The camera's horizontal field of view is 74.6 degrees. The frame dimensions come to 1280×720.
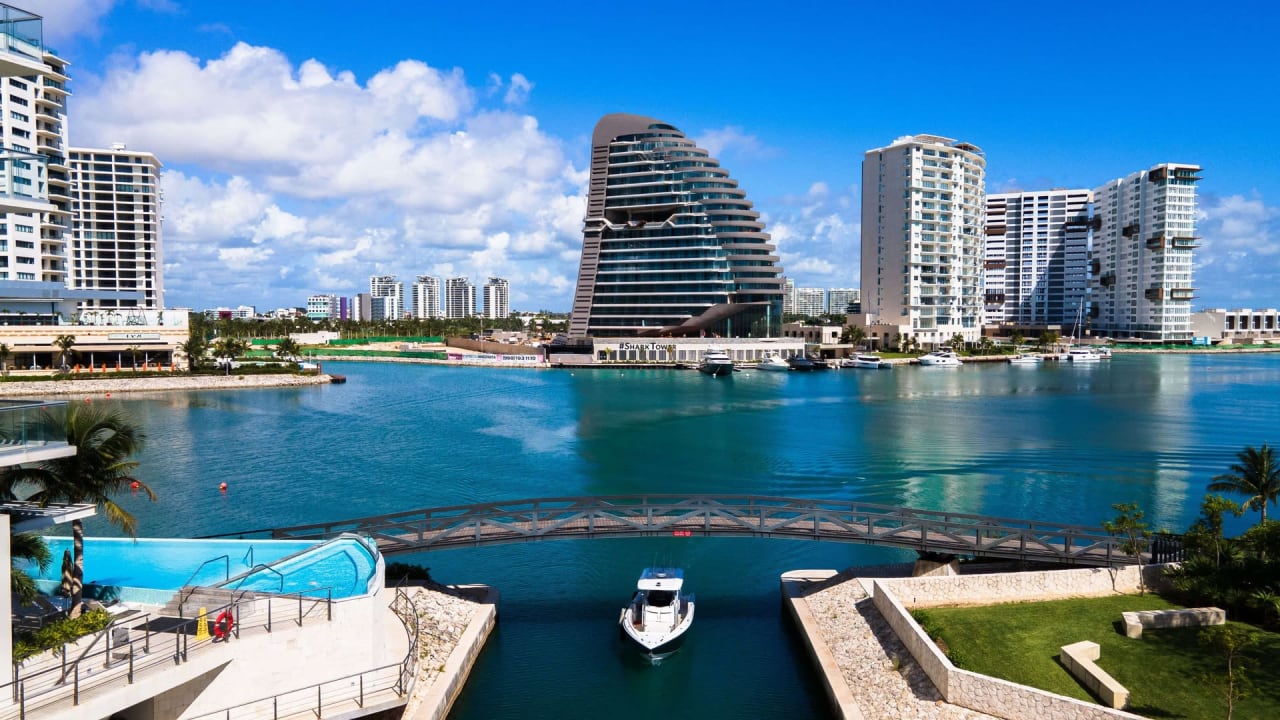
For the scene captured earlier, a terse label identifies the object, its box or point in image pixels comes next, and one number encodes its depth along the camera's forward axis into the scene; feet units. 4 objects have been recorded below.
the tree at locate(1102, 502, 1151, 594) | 73.61
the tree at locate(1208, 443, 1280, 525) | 78.95
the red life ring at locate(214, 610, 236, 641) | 50.67
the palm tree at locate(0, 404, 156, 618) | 54.44
